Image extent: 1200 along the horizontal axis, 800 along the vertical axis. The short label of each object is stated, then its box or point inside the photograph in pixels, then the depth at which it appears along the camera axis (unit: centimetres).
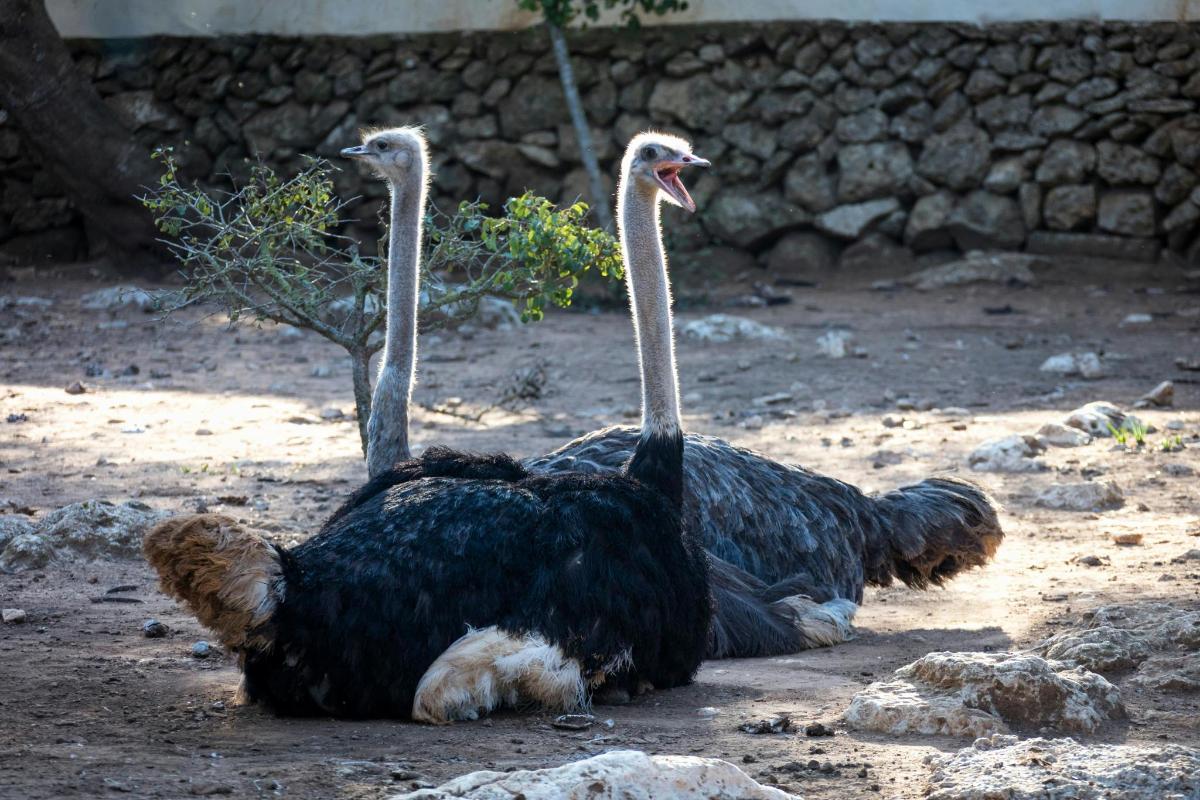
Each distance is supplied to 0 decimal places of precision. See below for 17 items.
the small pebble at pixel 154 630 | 876
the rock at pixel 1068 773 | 559
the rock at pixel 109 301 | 2158
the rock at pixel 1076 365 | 1744
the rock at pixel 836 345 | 1878
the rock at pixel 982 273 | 2294
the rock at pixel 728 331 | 2005
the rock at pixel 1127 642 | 788
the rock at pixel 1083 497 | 1224
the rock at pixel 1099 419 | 1440
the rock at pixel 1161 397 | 1570
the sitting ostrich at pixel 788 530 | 912
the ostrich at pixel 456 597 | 680
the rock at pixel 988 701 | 685
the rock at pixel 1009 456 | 1334
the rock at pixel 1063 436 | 1412
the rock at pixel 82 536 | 1007
